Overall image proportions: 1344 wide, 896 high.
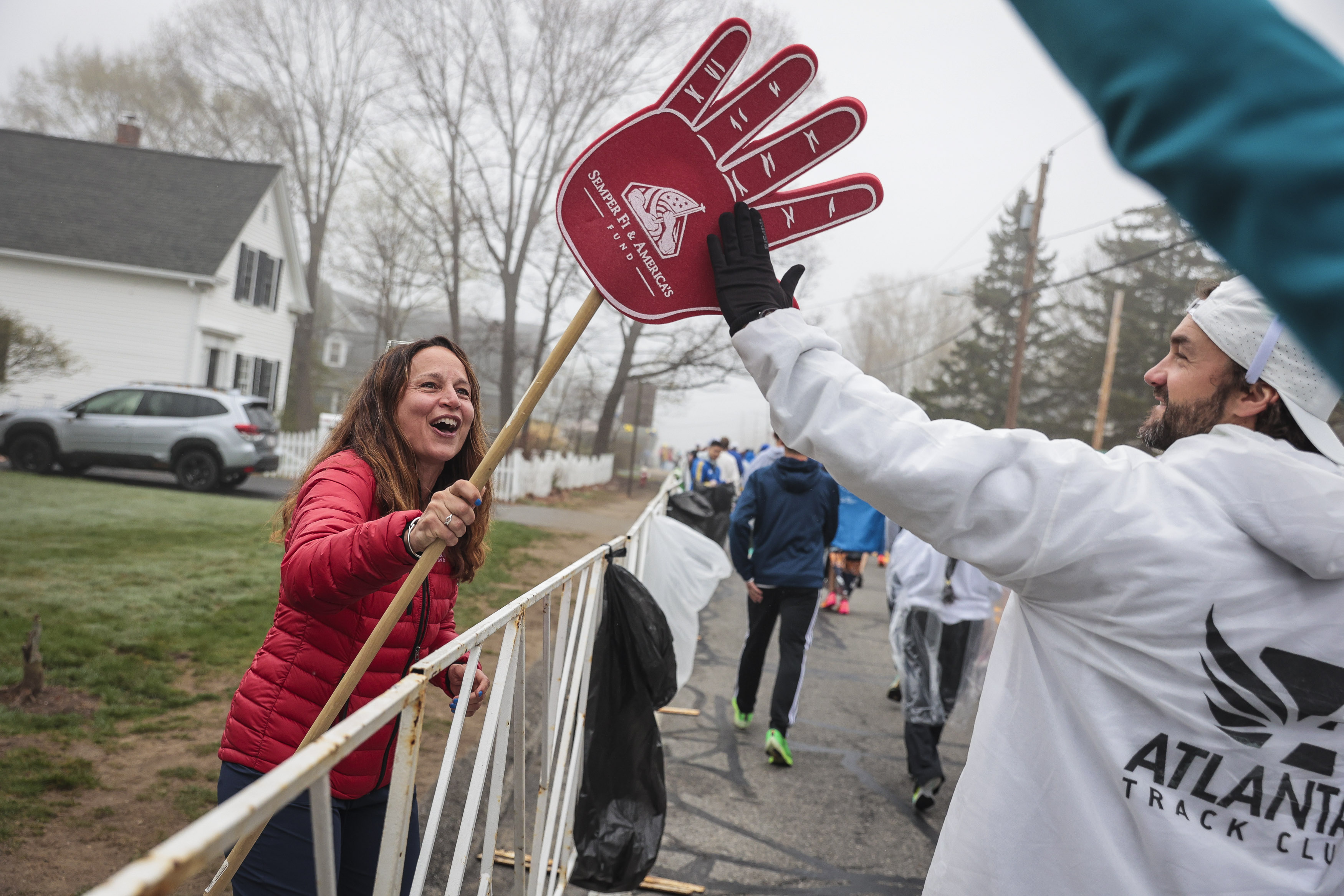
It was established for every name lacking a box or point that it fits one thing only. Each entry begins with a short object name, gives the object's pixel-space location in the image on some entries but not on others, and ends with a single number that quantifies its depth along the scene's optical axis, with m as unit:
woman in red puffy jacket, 1.95
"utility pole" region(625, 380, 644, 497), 30.69
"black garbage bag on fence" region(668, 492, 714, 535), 11.20
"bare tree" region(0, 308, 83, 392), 16.44
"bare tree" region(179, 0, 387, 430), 24.47
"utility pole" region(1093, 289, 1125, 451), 22.19
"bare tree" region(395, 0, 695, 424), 21.39
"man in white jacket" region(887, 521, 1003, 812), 5.12
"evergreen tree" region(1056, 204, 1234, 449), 32.09
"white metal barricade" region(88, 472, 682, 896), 0.91
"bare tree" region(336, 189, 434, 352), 33.66
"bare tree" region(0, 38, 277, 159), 28.86
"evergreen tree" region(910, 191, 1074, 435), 37.28
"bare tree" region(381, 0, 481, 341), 21.39
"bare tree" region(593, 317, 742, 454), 27.39
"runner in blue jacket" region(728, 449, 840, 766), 5.97
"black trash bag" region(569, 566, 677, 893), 3.44
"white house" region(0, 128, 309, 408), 21.28
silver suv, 14.88
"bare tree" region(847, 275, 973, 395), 54.53
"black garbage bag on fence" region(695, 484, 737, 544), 13.14
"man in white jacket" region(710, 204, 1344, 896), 1.51
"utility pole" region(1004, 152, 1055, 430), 21.19
